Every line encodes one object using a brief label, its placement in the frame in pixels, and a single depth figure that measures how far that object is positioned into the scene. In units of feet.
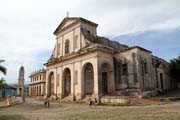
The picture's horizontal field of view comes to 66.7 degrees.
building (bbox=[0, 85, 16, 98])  126.26
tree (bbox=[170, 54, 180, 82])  79.94
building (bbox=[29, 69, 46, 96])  119.33
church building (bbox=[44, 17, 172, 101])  58.55
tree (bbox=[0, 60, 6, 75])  48.65
